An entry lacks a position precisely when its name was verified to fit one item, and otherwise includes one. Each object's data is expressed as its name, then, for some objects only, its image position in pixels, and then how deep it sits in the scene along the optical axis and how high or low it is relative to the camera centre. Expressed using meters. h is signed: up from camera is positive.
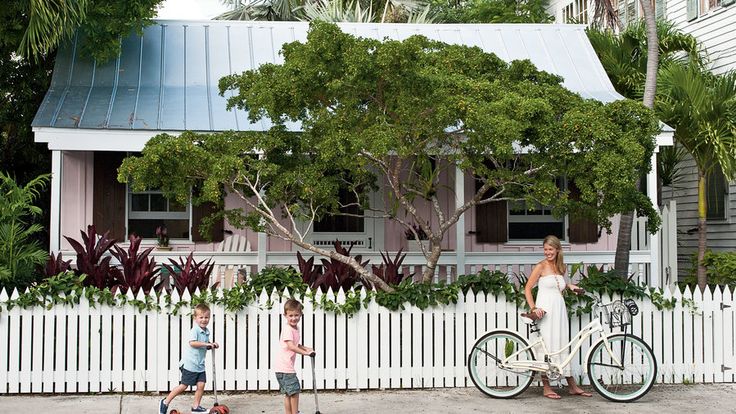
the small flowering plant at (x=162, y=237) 14.10 +0.01
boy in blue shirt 8.14 -1.08
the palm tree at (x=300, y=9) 27.19 +6.86
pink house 12.71 +1.59
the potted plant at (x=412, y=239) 14.72 -0.04
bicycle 9.00 -1.24
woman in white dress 9.07 -0.64
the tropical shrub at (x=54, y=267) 10.47 -0.32
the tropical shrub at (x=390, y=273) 11.13 -0.44
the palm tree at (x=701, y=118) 14.17 +1.83
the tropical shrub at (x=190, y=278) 10.48 -0.46
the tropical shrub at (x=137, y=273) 10.38 -0.39
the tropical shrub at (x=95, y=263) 10.47 -0.29
